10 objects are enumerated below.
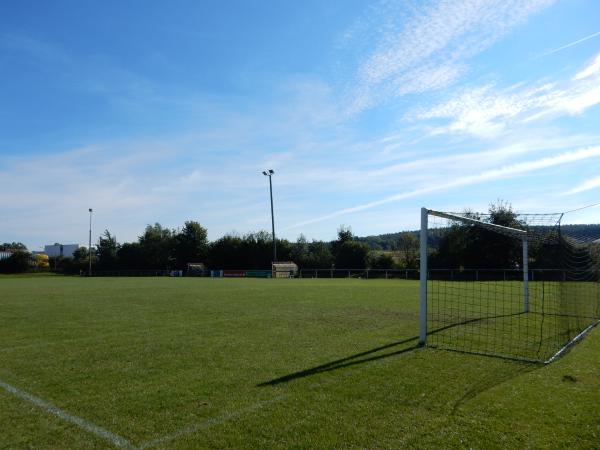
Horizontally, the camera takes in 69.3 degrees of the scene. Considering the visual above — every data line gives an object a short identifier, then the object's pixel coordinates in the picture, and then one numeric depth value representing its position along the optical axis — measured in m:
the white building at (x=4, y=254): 71.20
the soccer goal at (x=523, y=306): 8.19
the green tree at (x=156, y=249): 70.50
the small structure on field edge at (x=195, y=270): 59.24
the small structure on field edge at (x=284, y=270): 49.69
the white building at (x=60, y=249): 95.68
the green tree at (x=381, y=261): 48.14
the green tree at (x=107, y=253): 73.31
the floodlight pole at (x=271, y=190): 51.19
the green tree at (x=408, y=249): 44.36
